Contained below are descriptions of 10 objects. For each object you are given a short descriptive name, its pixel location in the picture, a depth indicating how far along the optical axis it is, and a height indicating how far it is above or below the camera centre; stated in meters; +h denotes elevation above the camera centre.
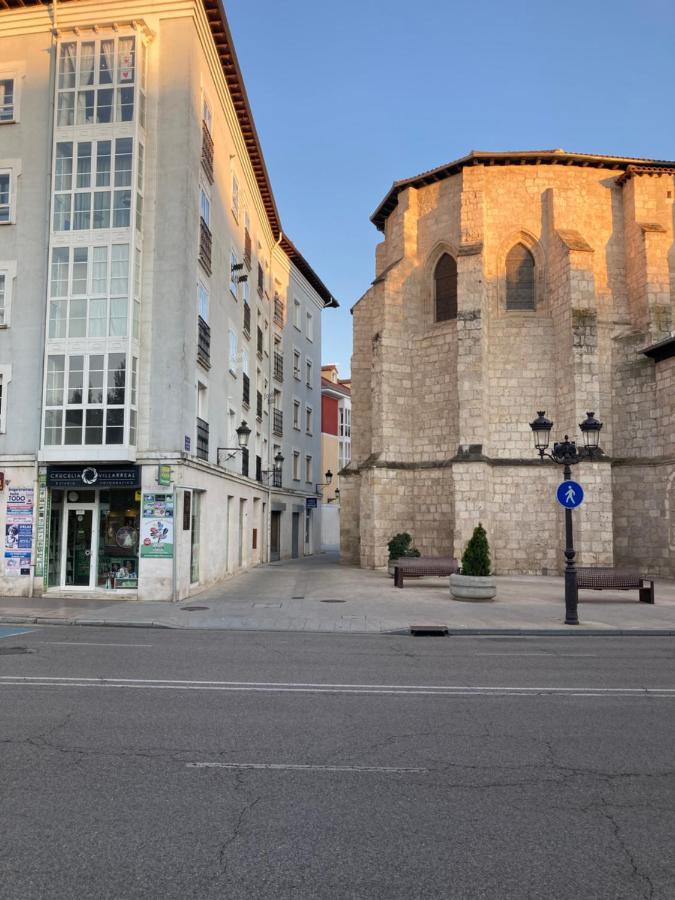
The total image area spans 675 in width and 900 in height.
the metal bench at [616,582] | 17.05 -1.66
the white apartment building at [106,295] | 16.70 +5.43
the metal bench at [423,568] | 20.03 -1.58
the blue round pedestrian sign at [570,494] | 13.99 +0.40
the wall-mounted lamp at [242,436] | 20.23 +2.31
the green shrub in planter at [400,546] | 23.95 -1.15
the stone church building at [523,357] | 24.42 +5.82
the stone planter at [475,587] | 17.02 -1.82
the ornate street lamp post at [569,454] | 13.71 +1.29
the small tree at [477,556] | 17.20 -1.07
